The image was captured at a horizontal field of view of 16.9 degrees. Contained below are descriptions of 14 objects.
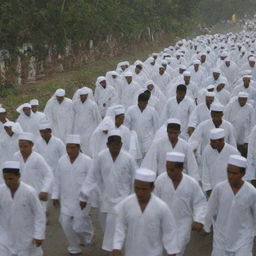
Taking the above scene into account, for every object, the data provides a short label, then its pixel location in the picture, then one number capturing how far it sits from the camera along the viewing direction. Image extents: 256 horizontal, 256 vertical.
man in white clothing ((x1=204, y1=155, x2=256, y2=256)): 7.85
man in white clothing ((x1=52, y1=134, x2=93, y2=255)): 10.28
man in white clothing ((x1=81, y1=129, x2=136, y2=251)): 9.55
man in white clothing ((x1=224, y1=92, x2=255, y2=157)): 14.21
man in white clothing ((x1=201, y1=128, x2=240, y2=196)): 10.00
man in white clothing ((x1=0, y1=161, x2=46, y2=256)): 8.13
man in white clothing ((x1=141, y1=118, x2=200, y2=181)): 10.10
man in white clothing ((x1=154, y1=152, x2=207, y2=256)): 8.44
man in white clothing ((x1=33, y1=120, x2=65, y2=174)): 11.72
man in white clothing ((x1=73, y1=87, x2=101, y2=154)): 15.25
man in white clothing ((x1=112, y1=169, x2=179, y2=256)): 7.26
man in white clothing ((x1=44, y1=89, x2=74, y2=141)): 15.28
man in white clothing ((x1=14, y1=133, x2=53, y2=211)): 10.10
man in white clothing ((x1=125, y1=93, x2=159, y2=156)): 13.81
